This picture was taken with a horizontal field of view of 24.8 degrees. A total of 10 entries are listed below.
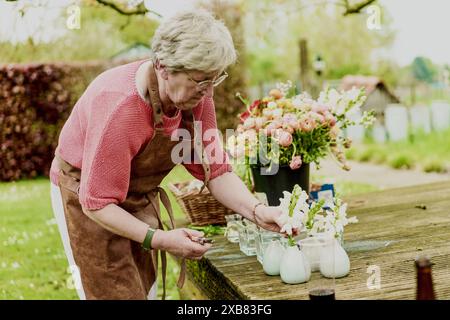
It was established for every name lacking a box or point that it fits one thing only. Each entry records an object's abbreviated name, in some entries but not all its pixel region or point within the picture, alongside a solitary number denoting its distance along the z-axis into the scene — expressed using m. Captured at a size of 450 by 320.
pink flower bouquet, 3.15
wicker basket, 3.39
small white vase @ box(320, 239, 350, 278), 2.58
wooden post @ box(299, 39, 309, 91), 9.92
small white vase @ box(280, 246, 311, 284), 2.55
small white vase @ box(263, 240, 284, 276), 2.63
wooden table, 2.50
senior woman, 2.42
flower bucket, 3.19
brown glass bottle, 2.11
